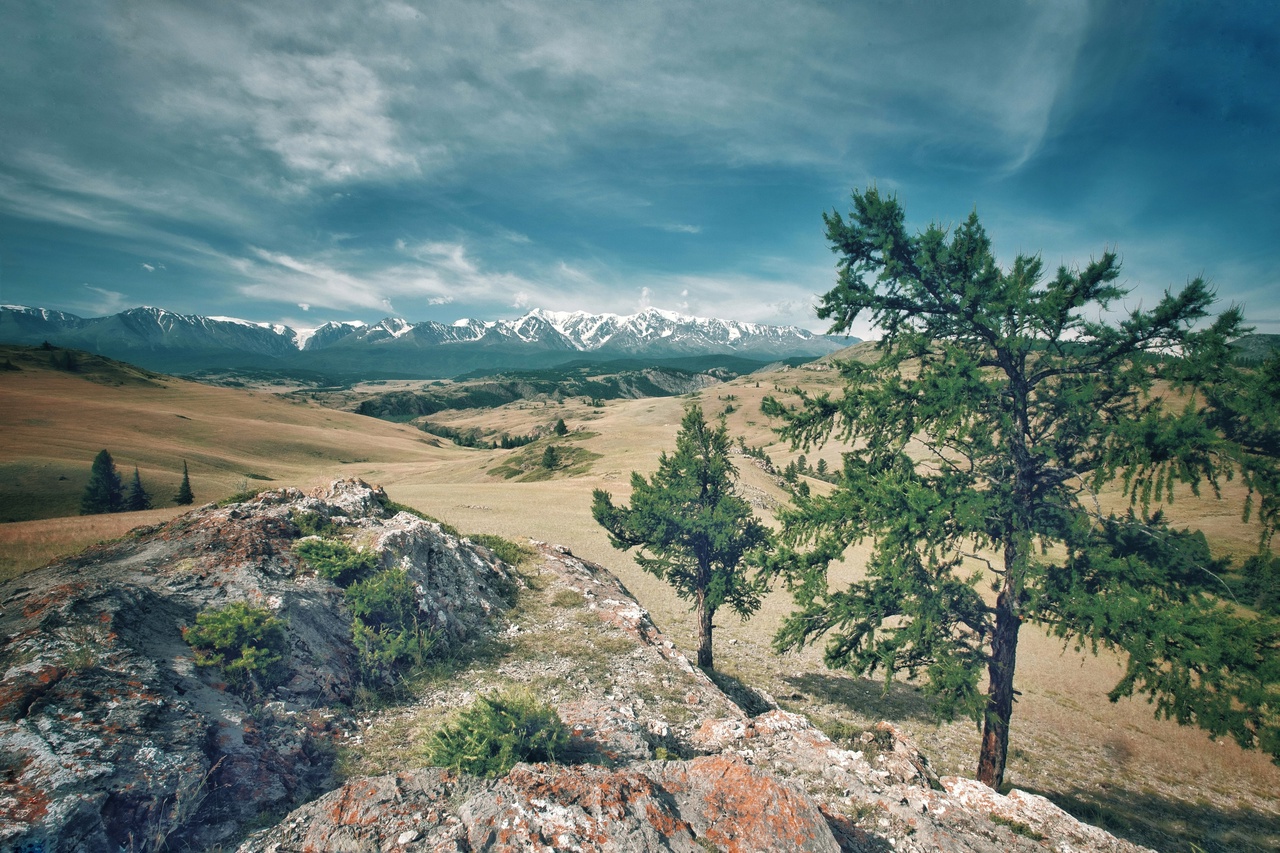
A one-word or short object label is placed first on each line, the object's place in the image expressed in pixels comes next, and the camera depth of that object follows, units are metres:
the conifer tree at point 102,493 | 36.28
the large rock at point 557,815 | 4.34
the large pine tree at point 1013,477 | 7.81
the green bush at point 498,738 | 5.32
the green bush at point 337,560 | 10.61
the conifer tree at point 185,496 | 38.94
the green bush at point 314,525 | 12.42
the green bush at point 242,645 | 7.27
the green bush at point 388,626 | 9.05
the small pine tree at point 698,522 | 16.91
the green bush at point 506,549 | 17.30
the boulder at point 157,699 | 4.35
